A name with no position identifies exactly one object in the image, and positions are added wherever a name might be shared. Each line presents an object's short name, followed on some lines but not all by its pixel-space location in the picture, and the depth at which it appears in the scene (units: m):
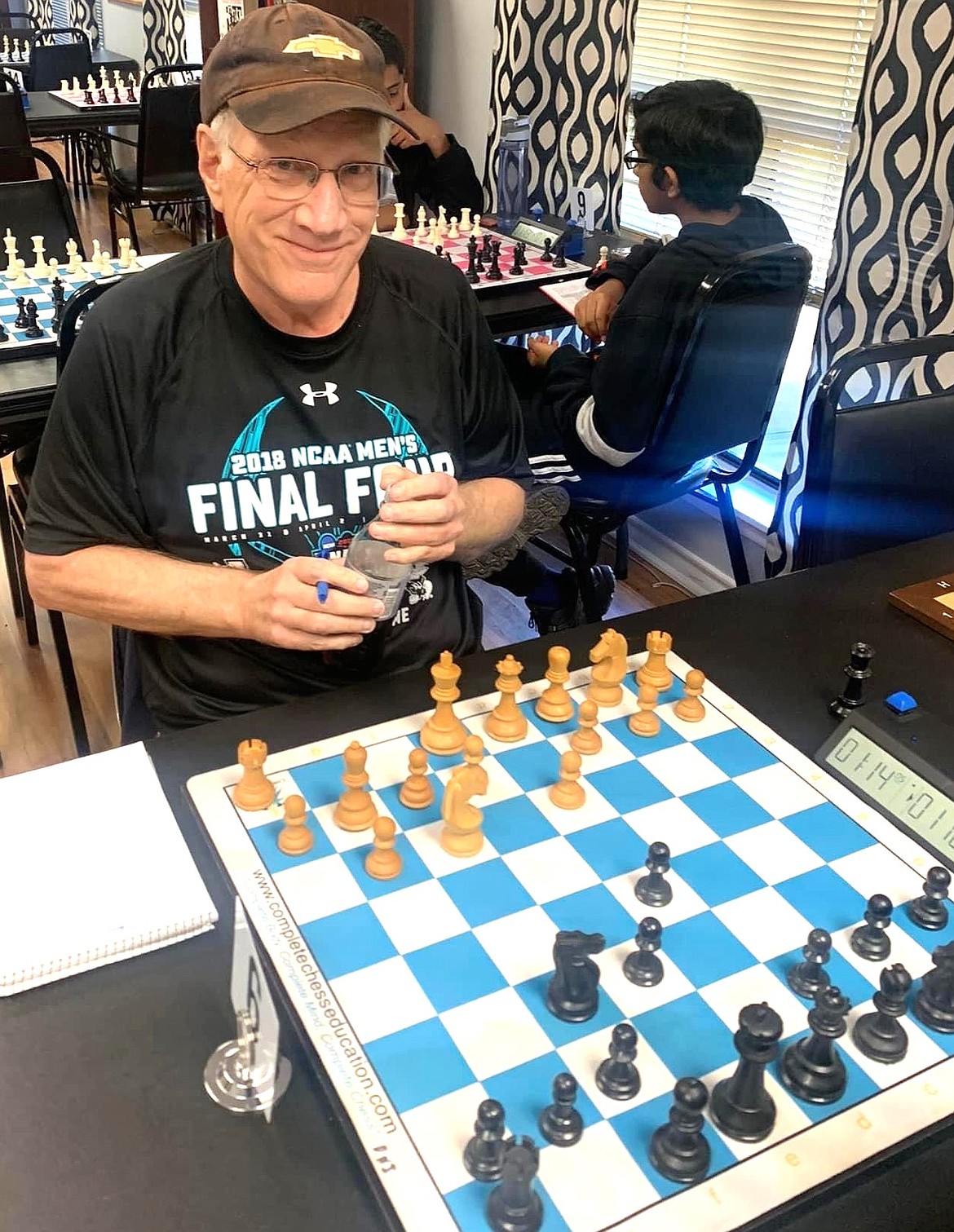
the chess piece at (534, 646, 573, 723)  1.12
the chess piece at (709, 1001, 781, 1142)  0.70
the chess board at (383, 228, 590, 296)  2.88
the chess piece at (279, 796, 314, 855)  0.91
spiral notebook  0.81
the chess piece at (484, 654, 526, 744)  1.09
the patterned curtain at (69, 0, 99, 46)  7.57
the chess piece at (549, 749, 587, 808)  1.00
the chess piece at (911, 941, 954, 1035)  0.80
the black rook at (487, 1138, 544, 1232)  0.63
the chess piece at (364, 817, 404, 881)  0.90
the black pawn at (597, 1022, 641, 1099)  0.72
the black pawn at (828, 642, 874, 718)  1.15
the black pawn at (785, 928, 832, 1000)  0.81
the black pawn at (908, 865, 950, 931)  0.88
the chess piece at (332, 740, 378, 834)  0.96
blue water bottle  3.39
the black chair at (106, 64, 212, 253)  4.65
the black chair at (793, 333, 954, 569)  1.64
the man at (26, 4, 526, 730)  1.14
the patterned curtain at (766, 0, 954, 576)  2.17
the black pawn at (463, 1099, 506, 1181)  0.66
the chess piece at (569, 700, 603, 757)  1.07
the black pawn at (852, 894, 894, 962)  0.85
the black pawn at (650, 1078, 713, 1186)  0.68
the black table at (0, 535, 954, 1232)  0.66
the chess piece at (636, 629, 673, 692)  1.15
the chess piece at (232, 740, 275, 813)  0.96
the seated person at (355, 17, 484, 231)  3.61
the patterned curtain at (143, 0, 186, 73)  6.20
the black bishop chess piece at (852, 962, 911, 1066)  0.77
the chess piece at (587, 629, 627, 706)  1.13
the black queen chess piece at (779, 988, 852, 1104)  0.74
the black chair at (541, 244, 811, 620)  2.12
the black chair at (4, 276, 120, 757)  1.86
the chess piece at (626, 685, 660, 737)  1.11
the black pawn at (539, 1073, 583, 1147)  0.69
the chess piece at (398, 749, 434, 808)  0.99
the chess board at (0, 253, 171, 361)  2.21
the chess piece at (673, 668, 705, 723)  1.12
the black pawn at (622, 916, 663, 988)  0.81
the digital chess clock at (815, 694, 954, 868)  0.99
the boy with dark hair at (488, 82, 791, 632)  2.17
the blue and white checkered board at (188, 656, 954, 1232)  0.69
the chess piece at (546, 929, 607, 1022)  0.78
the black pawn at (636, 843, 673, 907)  0.89
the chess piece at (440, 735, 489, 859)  0.93
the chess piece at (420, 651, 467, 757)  1.06
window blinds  2.66
